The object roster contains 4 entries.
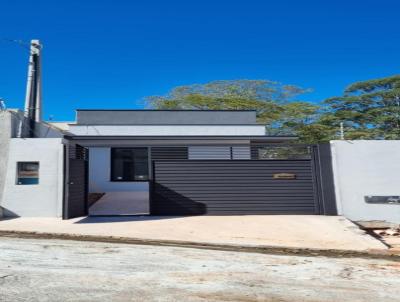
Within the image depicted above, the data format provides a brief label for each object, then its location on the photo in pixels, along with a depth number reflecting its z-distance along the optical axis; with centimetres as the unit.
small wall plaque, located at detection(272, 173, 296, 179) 1006
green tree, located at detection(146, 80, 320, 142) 2642
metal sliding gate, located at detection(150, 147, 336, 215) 990
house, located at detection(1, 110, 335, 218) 966
